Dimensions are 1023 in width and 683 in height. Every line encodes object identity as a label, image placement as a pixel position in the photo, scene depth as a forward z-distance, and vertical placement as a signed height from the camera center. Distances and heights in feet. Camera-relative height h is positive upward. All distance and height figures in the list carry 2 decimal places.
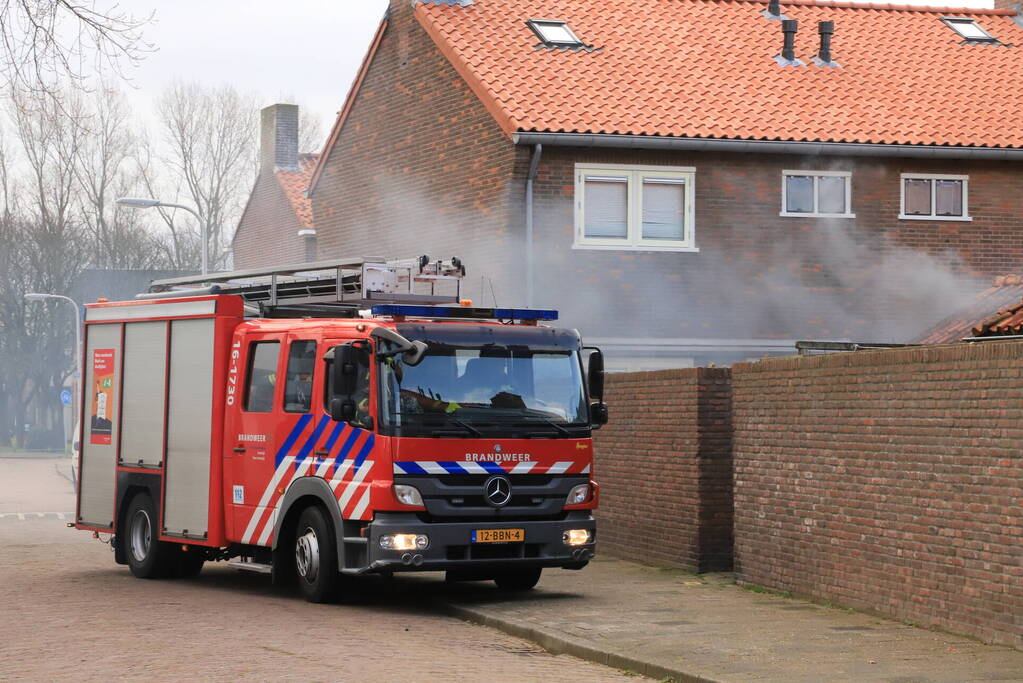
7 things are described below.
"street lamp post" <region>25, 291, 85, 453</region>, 167.12 +14.08
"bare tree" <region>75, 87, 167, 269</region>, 206.59 +28.57
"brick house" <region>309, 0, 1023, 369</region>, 81.71 +14.30
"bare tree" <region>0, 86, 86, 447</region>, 202.80 +24.18
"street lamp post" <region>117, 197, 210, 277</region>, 108.06 +16.25
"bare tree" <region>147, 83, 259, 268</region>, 215.72 +36.95
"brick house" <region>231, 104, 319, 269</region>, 140.97 +22.41
